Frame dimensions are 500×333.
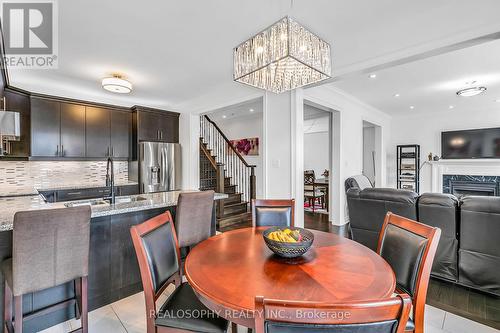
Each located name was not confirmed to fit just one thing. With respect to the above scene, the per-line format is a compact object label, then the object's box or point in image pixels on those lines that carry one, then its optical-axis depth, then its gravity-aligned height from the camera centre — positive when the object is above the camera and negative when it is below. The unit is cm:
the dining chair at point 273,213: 225 -45
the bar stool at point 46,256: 145 -57
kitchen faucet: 238 -26
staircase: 499 -23
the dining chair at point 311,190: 604 -64
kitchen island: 185 -82
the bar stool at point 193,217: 224 -50
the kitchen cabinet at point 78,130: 397 +66
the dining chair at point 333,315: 63 -40
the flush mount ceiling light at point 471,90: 431 +135
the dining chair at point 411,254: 117 -52
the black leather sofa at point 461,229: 220 -62
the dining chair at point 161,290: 123 -72
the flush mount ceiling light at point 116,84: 356 +123
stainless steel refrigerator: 479 -2
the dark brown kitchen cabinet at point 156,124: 492 +89
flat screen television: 580 +55
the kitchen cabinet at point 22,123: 368 +69
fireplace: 583 -50
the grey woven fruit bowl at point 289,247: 132 -45
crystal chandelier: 168 +83
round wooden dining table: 98 -53
